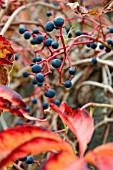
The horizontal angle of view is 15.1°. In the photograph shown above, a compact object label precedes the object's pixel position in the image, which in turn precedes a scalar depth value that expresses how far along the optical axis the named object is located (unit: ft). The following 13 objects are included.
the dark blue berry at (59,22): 0.92
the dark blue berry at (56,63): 0.95
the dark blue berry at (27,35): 1.23
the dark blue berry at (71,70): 1.00
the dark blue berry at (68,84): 0.98
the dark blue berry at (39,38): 1.06
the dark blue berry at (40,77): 0.94
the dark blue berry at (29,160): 1.03
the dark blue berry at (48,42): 1.01
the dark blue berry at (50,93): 1.05
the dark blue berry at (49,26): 0.99
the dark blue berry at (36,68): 0.96
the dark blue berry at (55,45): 0.98
